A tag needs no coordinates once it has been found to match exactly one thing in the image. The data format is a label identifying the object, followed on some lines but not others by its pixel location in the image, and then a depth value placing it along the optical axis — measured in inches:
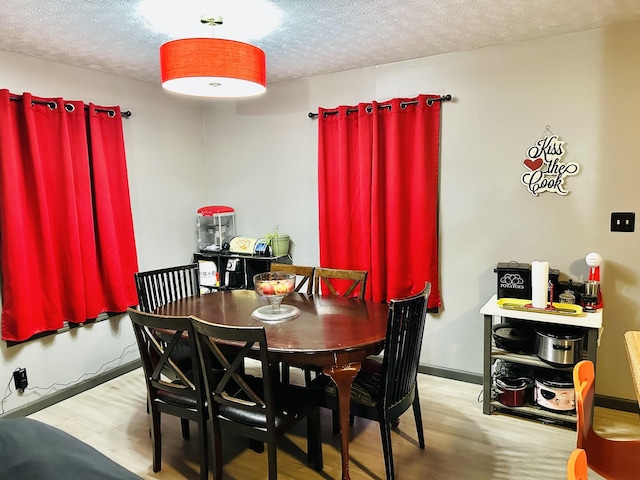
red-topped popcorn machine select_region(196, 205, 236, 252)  161.9
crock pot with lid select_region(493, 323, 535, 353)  107.3
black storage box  112.1
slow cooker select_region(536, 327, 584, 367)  99.3
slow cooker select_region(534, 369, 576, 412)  102.7
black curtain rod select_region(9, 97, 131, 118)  115.7
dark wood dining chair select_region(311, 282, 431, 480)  80.3
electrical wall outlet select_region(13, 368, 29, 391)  114.4
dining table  78.7
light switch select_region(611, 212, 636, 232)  106.5
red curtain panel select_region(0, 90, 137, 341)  111.3
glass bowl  94.7
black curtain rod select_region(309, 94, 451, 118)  123.9
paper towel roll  103.4
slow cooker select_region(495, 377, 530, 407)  108.0
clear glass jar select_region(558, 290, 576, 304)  106.5
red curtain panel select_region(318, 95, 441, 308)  127.5
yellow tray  100.3
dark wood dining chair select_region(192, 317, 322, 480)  74.4
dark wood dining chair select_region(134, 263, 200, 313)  117.8
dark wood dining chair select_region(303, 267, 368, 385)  115.3
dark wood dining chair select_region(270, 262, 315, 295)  123.3
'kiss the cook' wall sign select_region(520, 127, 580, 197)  112.4
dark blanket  51.5
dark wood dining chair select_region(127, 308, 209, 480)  81.0
